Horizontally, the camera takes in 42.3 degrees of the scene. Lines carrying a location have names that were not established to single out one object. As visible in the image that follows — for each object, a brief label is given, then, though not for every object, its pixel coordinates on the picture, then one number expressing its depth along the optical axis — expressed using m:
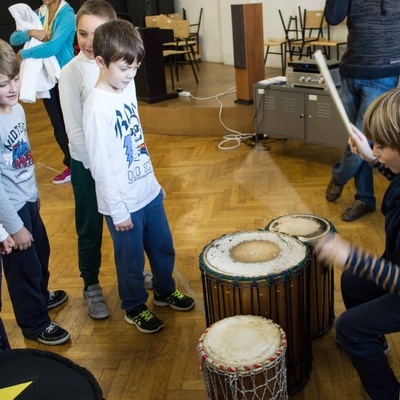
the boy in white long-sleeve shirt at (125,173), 1.75
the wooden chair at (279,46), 6.34
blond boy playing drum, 1.33
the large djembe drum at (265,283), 1.59
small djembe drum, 1.38
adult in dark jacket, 2.66
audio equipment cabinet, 3.68
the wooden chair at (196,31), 7.58
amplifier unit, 3.68
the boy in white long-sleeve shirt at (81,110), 1.95
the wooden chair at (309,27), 6.25
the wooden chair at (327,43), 5.94
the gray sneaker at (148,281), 2.45
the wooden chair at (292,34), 6.35
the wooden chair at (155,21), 6.78
